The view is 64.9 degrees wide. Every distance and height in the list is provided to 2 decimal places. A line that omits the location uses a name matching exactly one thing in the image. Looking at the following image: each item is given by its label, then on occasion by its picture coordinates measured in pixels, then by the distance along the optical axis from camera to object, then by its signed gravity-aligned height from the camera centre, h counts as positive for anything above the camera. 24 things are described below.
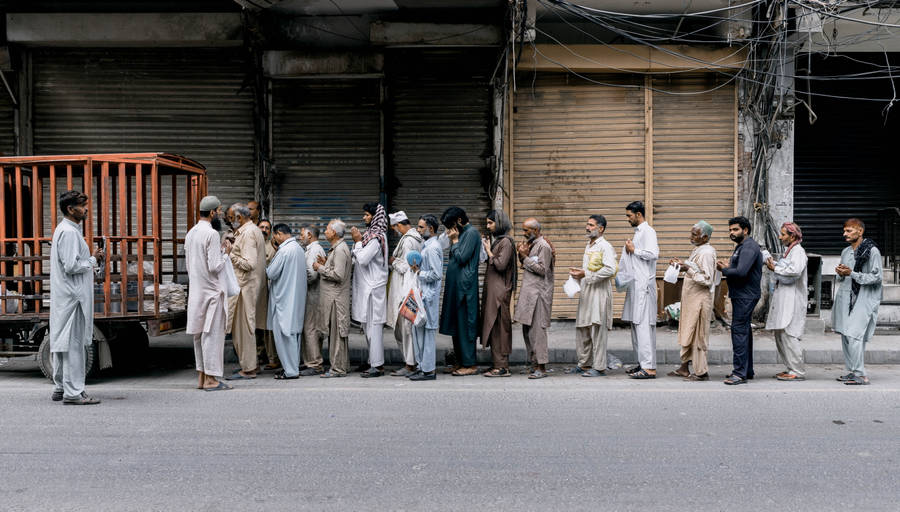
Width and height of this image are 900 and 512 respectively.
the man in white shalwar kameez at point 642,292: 7.83 -0.60
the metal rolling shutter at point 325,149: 11.60 +1.47
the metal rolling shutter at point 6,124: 11.49 +1.87
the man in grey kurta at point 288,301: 7.85 -0.70
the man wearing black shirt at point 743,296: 7.48 -0.62
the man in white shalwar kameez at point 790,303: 7.61 -0.71
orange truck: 7.59 -0.32
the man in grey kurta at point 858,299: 7.39 -0.64
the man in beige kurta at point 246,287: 7.89 -0.55
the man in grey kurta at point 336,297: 8.02 -0.67
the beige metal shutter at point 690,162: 11.41 +1.23
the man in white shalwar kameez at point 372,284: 8.05 -0.52
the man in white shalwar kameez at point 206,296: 7.14 -0.58
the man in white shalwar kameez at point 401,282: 7.95 -0.52
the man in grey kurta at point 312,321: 8.15 -0.95
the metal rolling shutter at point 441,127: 11.53 +1.82
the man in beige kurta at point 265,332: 8.30 -1.13
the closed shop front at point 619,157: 11.43 +1.32
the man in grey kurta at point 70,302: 6.50 -0.59
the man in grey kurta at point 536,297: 7.93 -0.66
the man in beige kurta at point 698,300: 7.65 -0.67
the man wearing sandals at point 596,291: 7.93 -0.60
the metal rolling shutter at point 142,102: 11.54 +2.24
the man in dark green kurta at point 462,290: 8.01 -0.59
